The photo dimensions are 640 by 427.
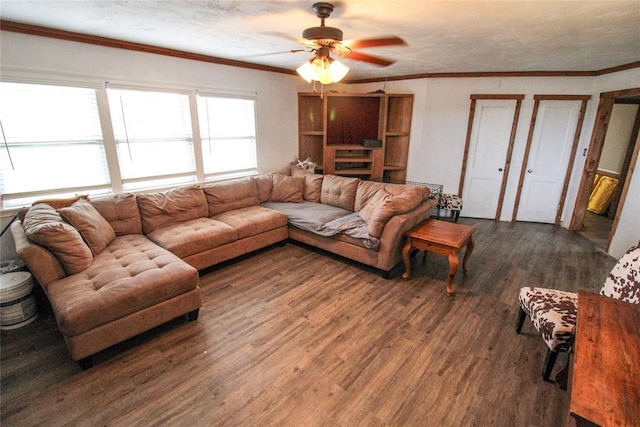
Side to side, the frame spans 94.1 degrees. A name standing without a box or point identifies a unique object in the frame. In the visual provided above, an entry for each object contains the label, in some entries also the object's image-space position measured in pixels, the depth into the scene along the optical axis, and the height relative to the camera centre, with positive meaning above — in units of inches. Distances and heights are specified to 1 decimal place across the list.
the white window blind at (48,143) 109.5 -3.6
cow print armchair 72.6 -43.0
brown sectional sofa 82.7 -39.5
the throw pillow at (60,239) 85.4 -30.1
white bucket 91.8 -51.1
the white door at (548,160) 185.5 -11.6
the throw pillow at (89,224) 101.1 -30.6
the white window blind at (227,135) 167.0 +0.8
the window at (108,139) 111.9 -2.1
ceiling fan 82.2 +26.0
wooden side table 114.7 -38.7
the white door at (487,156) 194.7 -10.2
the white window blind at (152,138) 135.6 -1.1
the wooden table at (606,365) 39.4 -34.0
